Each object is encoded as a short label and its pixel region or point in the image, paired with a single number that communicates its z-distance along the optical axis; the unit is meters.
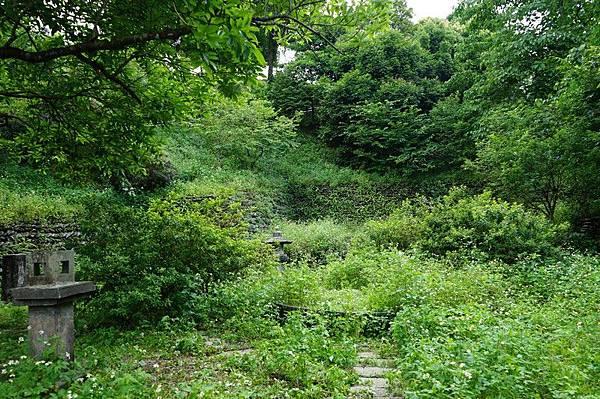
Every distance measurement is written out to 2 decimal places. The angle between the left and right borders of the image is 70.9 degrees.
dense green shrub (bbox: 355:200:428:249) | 9.94
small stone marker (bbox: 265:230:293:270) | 8.40
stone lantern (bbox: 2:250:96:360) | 3.24
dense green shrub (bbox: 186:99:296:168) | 15.80
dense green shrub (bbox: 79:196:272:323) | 4.94
